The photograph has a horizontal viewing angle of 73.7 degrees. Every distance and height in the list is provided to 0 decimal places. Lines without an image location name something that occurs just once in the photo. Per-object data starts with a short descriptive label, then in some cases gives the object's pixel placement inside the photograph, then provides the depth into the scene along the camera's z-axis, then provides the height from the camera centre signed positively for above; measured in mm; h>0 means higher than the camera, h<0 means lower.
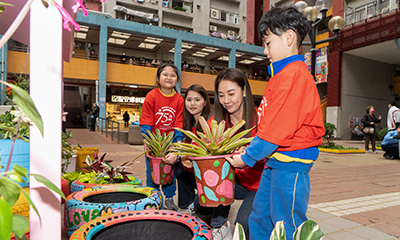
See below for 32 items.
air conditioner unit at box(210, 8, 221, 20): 25286 +9631
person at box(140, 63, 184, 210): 2873 +60
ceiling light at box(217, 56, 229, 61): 25031 +5411
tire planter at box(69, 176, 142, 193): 1803 -518
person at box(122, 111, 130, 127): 19373 -318
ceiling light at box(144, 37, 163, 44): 19966 +5574
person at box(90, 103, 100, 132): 15066 -293
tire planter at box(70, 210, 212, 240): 1009 -447
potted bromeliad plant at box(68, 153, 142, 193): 1932 -521
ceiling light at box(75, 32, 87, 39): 18998 +5615
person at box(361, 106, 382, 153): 9570 -202
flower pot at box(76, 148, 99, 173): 3609 -605
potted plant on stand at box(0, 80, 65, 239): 394 -136
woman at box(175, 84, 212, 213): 2746 -87
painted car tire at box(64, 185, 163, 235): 1314 -480
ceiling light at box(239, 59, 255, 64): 26281 +5368
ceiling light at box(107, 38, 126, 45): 20494 +5589
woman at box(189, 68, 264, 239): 2002 -3
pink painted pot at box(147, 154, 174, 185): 2113 -459
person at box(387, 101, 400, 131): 7919 +56
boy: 1319 -64
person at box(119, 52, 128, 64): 18969 +3778
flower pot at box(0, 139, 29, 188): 1201 -200
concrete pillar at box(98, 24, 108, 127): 17328 +2788
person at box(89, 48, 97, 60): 17970 +3747
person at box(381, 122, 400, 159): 7816 -768
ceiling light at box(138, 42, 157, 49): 21481 +5540
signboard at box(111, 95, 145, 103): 21230 +1110
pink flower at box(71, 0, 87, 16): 570 +230
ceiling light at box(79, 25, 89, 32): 17538 +5608
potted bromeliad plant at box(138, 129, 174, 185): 2123 -365
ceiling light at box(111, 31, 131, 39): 18930 +5638
